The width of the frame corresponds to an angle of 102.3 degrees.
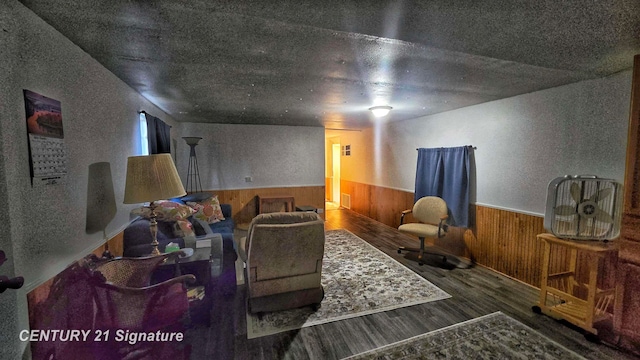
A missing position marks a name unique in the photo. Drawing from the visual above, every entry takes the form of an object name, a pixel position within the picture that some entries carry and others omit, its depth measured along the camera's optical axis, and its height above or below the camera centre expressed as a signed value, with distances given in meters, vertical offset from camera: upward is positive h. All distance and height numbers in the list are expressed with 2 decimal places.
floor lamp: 5.36 -0.37
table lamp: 1.85 -0.15
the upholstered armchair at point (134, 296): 1.26 -0.72
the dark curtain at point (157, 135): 2.94 +0.30
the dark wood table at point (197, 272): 1.99 -0.90
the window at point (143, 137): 3.04 +0.27
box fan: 2.28 -0.47
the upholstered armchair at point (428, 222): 3.62 -0.95
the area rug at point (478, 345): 1.90 -1.45
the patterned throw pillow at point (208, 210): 3.92 -0.80
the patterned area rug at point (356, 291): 2.34 -1.45
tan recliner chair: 2.22 -0.92
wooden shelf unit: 2.12 -1.23
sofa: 2.34 -0.80
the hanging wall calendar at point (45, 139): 1.30 +0.11
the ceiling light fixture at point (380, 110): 3.72 +0.72
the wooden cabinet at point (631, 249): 1.85 -0.67
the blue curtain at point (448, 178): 3.80 -0.31
